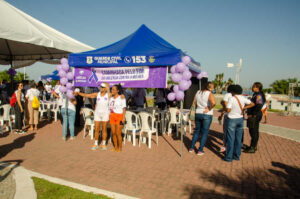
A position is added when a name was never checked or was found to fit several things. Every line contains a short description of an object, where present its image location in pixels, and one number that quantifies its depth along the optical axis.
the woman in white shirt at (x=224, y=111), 5.50
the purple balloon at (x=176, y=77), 5.04
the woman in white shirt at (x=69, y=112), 6.46
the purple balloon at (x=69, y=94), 6.19
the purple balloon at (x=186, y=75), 5.02
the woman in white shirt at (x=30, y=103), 7.89
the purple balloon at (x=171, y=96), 5.18
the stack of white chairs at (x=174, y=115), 7.38
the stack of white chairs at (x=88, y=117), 6.78
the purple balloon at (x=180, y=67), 5.00
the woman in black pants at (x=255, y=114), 5.39
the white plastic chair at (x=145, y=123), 5.89
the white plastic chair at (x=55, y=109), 10.10
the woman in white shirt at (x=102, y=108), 5.62
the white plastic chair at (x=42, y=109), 10.18
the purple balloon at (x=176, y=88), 5.10
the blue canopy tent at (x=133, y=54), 5.43
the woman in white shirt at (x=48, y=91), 15.78
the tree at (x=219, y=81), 65.69
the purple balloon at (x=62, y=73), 6.20
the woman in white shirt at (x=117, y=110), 5.37
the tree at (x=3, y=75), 31.81
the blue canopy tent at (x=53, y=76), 17.65
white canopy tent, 6.41
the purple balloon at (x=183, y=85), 5.03
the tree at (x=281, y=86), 63.12
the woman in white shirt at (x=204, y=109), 5.11
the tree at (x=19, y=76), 33.67
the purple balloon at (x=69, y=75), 6.27
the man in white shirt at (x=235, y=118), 4.92
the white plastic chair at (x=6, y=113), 7.20
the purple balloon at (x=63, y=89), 6.18
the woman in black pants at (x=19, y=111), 7.30
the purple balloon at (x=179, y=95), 5.09
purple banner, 5.58
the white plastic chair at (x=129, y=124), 6.02
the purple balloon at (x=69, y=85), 6.24
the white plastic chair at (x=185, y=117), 7.76
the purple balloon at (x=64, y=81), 6.17
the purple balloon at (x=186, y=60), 5.07
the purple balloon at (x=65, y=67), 6.24
